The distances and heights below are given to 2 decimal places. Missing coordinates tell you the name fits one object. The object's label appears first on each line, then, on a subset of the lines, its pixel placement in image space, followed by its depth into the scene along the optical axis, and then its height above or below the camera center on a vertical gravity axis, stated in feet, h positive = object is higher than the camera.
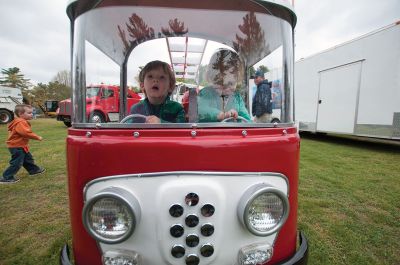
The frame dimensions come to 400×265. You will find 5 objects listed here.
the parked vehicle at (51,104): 55.26 +0.07
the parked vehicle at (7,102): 58.54 +0.14
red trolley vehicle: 4.19 -1.10
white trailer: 21.93 +2.76
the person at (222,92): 5.85 +0.44
